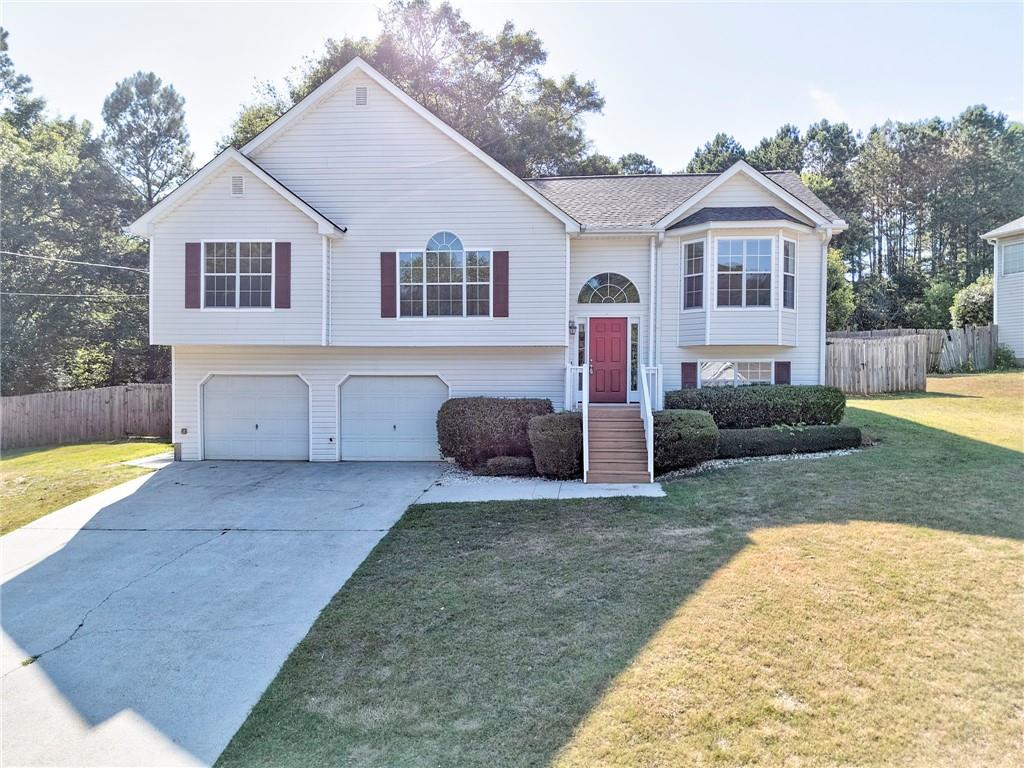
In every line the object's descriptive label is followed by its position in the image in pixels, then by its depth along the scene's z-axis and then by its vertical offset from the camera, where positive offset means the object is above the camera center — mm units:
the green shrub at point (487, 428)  13148 -1288
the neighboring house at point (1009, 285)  25328 +3474
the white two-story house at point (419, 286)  13453 +1918
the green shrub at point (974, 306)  28406 +2910
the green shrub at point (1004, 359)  25312 +292
